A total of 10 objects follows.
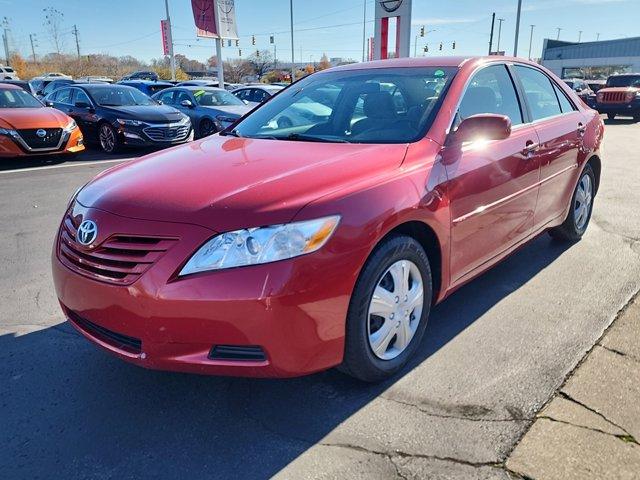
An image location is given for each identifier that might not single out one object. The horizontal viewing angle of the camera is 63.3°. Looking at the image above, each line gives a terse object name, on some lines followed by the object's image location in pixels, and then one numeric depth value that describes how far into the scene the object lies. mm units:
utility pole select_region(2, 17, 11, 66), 70400
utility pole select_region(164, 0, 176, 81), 36472
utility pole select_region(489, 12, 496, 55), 52938
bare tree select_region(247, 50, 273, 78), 75688
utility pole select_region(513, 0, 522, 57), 35803
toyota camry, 2174
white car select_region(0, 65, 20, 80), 35731
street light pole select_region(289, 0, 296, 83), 44562
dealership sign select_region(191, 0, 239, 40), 25234
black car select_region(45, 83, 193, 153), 11031
